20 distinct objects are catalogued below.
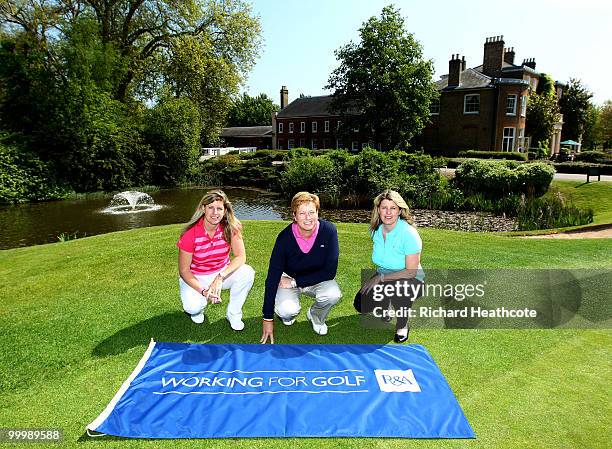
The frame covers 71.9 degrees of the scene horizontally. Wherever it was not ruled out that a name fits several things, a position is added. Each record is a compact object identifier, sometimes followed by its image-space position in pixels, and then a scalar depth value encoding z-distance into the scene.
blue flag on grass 3.44
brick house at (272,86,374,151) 57.62
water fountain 22.72
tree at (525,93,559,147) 42.75
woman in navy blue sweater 4.85
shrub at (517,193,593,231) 14.62
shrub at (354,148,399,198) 22.45
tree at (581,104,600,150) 57.02
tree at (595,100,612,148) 60.76
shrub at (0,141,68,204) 24.55
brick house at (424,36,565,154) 38.94
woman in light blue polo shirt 5.16
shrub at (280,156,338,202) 24.23
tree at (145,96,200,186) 31.89
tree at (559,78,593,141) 54.97
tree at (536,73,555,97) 47.06
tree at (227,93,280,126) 94.94
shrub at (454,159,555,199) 19.88
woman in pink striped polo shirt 5.22
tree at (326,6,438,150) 37.38
